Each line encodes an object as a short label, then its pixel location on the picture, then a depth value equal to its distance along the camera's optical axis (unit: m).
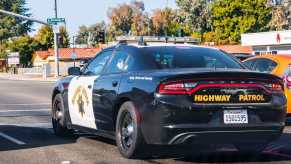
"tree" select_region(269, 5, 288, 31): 78.81
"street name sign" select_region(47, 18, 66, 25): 44.81
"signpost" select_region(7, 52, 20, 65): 78.05
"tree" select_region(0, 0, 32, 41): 125.75
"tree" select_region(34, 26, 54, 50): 110.56
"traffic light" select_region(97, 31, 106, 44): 51.22
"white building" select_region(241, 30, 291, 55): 58.72
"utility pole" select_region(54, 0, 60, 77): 48.59
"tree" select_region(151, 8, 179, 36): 124.81
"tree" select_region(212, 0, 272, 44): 83.94
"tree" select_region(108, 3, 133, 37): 131.12
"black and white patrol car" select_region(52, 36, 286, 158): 7.59
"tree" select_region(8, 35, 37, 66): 103.31
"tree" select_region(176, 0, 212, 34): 98.31
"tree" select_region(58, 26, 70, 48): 111.71
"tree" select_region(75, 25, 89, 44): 168.81
